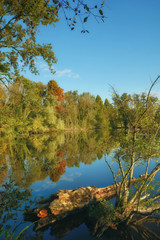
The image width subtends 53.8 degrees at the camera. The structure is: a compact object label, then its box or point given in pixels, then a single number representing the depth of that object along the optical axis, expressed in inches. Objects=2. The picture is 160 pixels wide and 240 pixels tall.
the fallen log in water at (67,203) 259.8
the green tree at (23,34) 264.9
